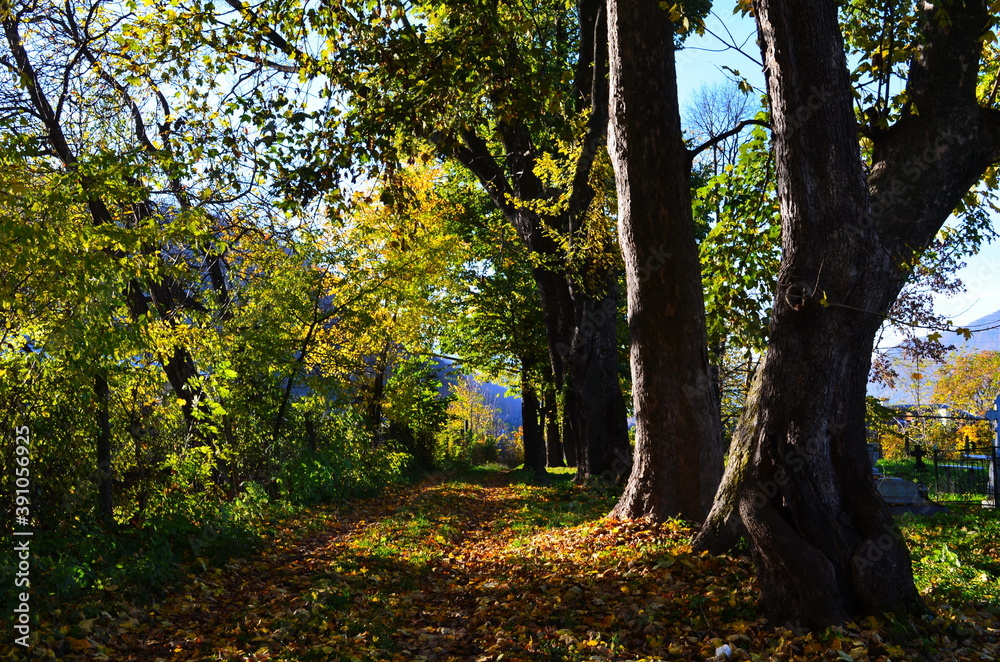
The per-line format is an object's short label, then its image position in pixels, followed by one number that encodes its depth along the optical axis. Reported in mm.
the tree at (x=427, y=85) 7137
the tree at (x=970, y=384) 30453
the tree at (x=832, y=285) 4895
